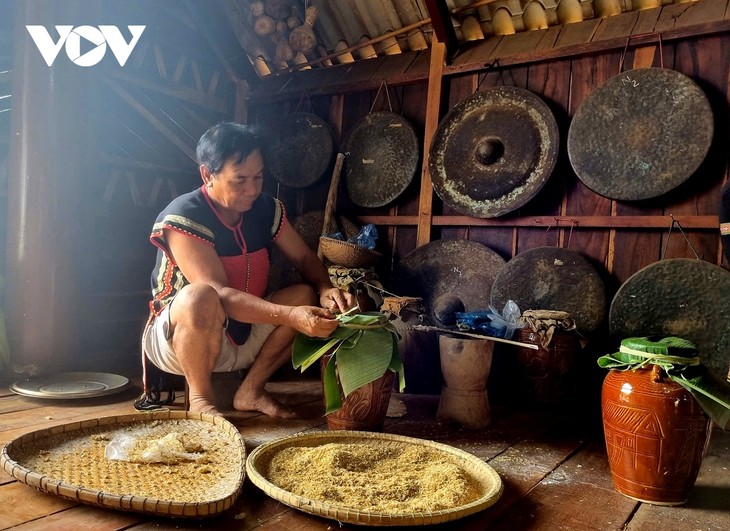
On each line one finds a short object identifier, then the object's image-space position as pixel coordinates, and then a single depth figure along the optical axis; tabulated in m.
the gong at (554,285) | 2.84
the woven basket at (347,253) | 3.25
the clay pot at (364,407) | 2.03
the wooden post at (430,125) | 3.46
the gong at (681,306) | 2.54
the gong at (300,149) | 3.93
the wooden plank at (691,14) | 2.69
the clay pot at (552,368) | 2.60
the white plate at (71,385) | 2.44
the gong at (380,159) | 3.59
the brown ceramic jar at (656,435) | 1.52
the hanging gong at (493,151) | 3.07
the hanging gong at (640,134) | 2.64
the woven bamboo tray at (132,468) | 1.31
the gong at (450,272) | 3.22
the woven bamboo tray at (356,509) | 1.28
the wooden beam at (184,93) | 3.56
